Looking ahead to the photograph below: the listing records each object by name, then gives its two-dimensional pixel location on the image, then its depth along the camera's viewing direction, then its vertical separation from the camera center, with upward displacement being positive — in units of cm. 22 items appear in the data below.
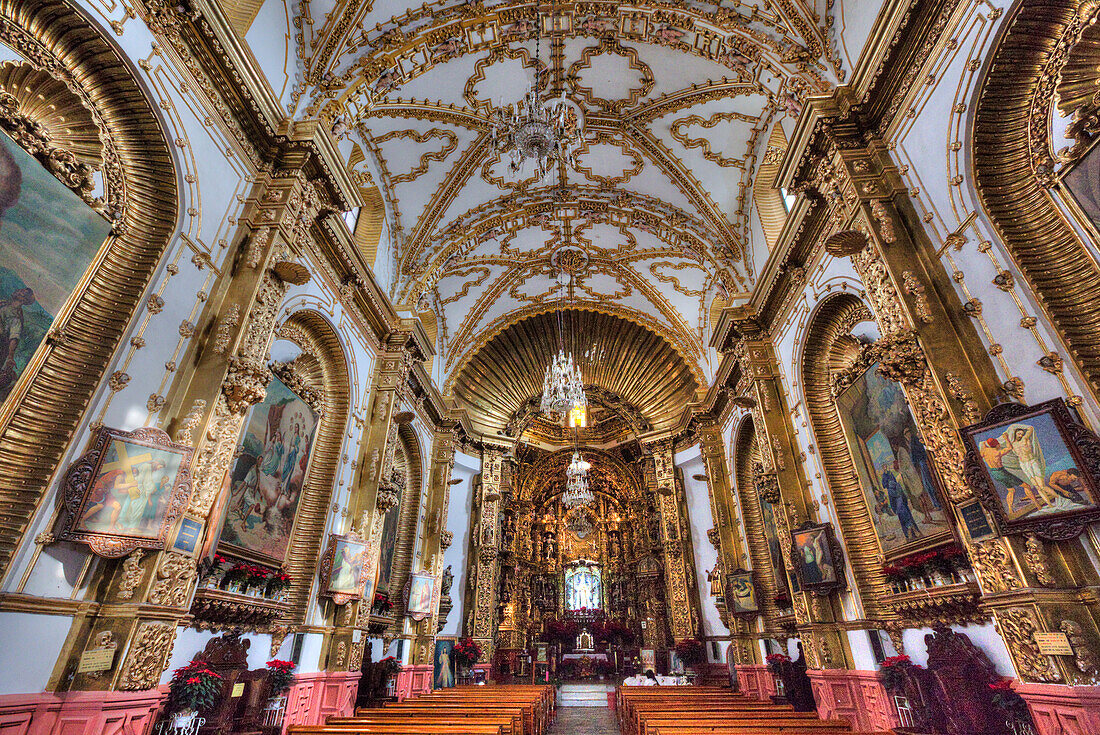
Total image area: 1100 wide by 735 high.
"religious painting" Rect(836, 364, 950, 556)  689 +244
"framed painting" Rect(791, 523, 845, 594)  853 +150
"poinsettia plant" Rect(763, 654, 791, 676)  1055 -3
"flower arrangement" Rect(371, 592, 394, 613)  1124 +107
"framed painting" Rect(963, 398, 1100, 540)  435 +147
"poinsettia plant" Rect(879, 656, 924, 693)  679 -13
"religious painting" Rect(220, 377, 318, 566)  735 +242
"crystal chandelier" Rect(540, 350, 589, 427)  1279 +583
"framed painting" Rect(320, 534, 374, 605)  880 +135
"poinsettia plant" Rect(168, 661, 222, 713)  538 -27
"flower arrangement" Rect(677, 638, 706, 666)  1661 +22
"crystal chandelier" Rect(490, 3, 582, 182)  772 +691
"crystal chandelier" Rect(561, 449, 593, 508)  1841 +528
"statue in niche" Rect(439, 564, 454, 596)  1551 +199
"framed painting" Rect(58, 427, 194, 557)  462 +134
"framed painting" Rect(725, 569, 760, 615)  1252 +142
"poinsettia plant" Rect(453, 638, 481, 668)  1545 +15
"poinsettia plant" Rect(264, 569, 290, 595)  761 +97
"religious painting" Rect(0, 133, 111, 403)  443 +316
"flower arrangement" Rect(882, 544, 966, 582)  616 +107
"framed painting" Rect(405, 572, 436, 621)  1246 +130
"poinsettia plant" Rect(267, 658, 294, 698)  717 -20
